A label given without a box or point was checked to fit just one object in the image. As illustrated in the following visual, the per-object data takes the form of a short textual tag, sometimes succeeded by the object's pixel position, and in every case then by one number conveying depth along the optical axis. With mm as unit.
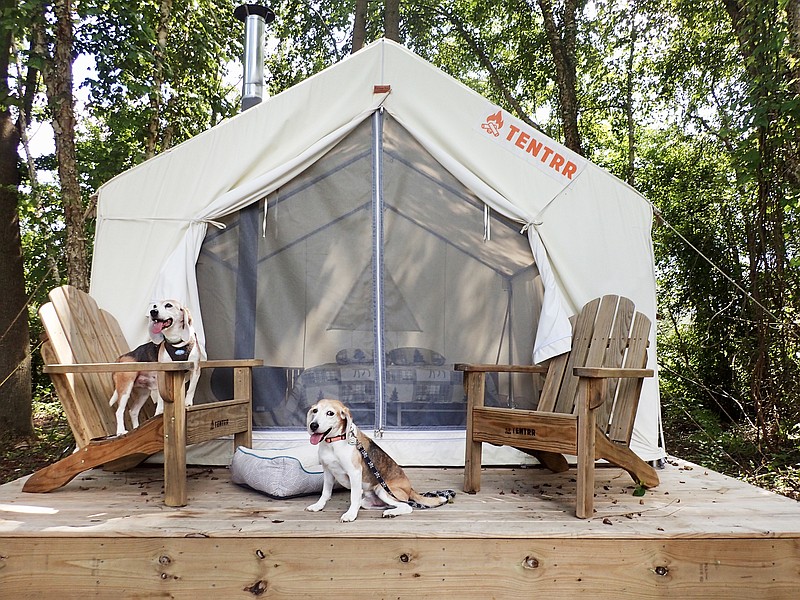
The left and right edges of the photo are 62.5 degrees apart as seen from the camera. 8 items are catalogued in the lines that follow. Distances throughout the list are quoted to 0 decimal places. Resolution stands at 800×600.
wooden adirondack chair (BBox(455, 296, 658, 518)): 2578
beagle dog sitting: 2414
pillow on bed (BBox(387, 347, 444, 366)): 3689
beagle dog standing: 3090
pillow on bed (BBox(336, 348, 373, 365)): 3680
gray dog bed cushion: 2793
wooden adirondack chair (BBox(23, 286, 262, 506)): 2678
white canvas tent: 3656
